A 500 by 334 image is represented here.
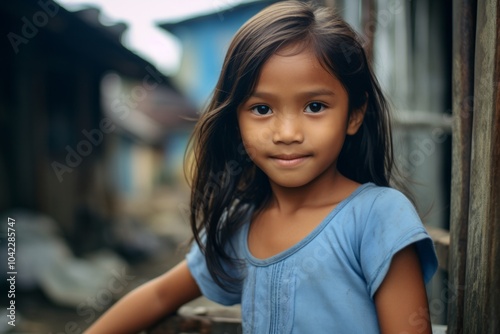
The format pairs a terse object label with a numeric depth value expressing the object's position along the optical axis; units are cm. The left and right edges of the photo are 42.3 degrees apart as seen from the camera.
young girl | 57
